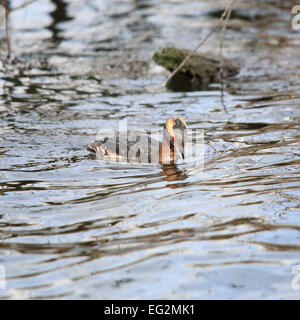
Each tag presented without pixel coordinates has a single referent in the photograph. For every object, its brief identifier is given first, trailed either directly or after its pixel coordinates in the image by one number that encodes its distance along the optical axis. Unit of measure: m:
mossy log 15.34
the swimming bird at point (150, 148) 9.73
